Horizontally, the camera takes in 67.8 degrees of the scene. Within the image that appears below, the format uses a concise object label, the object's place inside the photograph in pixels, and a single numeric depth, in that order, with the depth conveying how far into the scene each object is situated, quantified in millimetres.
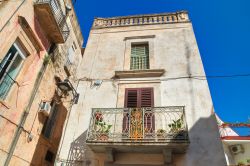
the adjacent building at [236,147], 9115
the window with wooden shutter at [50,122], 8777
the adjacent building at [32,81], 6426
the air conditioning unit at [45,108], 8035
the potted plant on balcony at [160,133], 5940
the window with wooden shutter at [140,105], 6699
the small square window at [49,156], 8550
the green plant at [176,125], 6143
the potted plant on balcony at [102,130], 6188
